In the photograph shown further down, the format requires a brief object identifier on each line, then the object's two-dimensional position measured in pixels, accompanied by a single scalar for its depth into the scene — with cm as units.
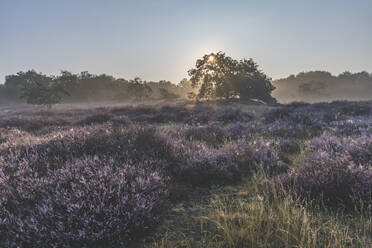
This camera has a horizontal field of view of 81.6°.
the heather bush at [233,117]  1016
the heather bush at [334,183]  215
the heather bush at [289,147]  453
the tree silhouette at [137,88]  5300
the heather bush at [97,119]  1086
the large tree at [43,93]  3028
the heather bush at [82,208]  173
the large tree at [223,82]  3569
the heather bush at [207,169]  313
